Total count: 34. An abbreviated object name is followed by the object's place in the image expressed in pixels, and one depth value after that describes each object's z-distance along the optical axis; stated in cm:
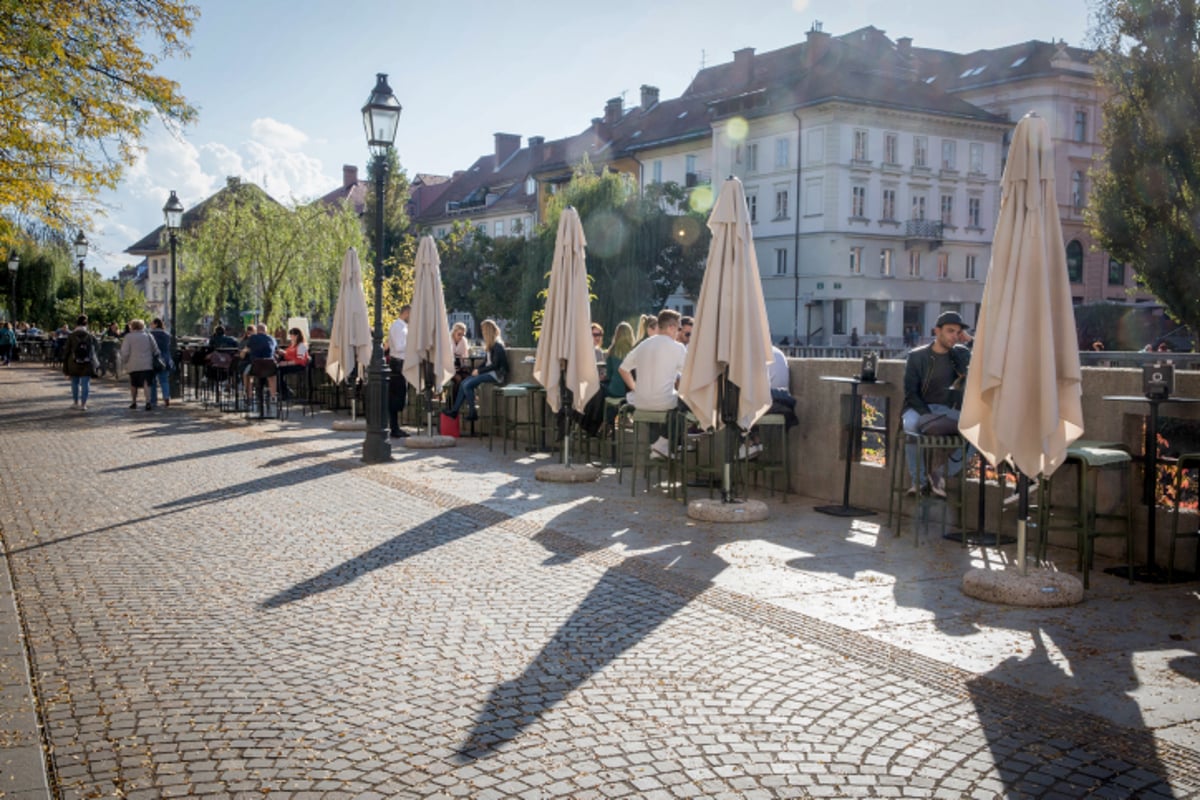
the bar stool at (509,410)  1538
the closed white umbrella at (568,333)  1266
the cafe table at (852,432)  1010
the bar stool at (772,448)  1130
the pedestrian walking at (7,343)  4709
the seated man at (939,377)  962
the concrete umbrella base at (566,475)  1254
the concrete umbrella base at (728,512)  998
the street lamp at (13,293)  5419
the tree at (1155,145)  3219
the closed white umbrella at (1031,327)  700
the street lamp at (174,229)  2617
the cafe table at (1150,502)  757
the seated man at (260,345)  2138
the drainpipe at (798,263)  6006
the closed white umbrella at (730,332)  992
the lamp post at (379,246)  1452
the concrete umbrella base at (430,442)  1636
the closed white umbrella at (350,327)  1892
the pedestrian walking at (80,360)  2288
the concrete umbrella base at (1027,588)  689
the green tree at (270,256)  4197
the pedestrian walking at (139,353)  2269
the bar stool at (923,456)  881
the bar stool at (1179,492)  723
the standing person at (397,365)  1898
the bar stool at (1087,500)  745
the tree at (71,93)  1634
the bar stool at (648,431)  1141
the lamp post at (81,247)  3254
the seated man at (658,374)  1166
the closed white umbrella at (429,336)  1605
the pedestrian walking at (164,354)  2416
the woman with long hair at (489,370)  1706
